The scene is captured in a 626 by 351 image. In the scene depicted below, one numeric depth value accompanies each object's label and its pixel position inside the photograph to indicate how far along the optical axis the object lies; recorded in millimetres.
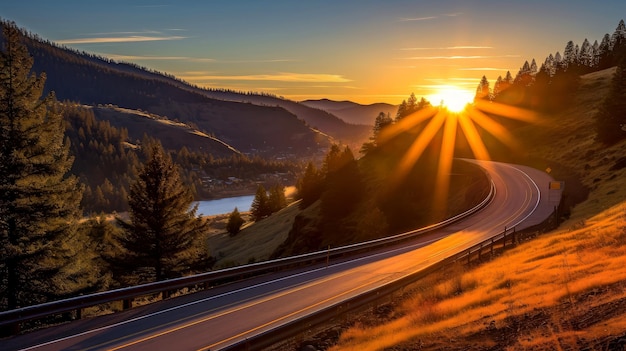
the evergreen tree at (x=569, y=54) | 151625
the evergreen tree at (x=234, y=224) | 93869
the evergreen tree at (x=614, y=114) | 61094
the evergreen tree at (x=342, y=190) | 63188
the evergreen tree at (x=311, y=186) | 85750
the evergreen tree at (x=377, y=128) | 97562
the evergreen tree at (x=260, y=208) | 106438
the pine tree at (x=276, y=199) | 108069
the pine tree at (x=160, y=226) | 27922
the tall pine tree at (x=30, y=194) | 18688
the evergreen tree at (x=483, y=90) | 176625
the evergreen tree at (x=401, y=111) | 108062
